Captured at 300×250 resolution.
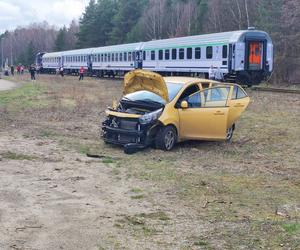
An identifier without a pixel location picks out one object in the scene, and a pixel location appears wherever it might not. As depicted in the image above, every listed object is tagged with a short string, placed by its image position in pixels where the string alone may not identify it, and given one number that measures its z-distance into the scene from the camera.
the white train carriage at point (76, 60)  56.33
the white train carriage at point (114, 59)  42.56
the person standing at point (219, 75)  28.34
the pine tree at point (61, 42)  110.62
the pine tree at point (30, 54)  121.69
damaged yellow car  10.59
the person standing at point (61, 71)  61.72
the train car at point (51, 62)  69.62
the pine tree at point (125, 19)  83.69
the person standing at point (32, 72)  50.21
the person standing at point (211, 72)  28.70
